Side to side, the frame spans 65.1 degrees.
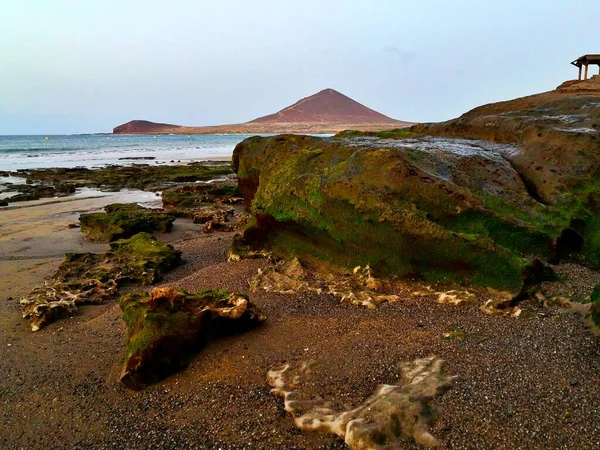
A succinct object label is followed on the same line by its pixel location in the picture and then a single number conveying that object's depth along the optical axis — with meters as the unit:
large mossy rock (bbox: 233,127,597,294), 5.12
